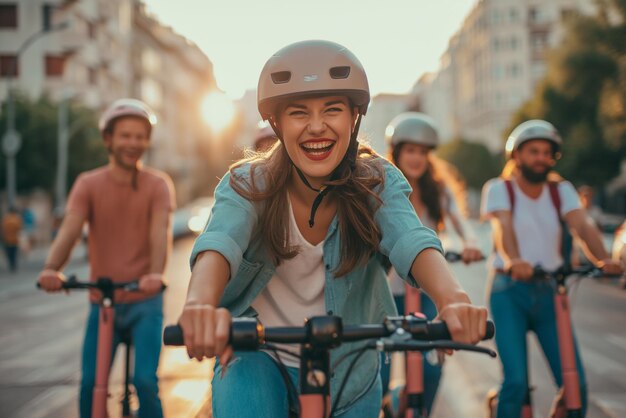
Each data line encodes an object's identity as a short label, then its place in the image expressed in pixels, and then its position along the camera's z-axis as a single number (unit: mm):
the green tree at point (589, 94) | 25875
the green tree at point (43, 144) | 33062
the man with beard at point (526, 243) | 4148
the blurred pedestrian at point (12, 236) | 21297
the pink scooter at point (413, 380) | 4246
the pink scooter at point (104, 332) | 3818
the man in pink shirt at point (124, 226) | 4177
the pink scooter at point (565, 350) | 3885
